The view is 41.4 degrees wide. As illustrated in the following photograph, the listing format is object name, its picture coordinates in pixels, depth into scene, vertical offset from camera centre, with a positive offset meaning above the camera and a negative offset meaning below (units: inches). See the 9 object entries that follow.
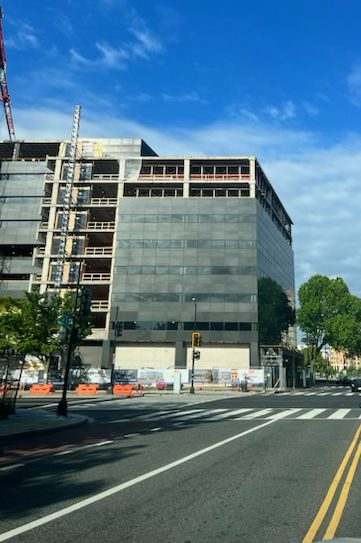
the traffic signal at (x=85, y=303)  819.1 +138.2
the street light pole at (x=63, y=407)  772.6 -36.1
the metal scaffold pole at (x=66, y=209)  2623.0 +978.5
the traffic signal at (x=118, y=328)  1592.0 +190.5
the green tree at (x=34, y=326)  1898.4 +228.9
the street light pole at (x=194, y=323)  2381.2 +321.0
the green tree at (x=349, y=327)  2999.5 +415.9
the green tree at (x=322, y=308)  3120.1 +549.1
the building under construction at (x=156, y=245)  2536.9 +791.6
